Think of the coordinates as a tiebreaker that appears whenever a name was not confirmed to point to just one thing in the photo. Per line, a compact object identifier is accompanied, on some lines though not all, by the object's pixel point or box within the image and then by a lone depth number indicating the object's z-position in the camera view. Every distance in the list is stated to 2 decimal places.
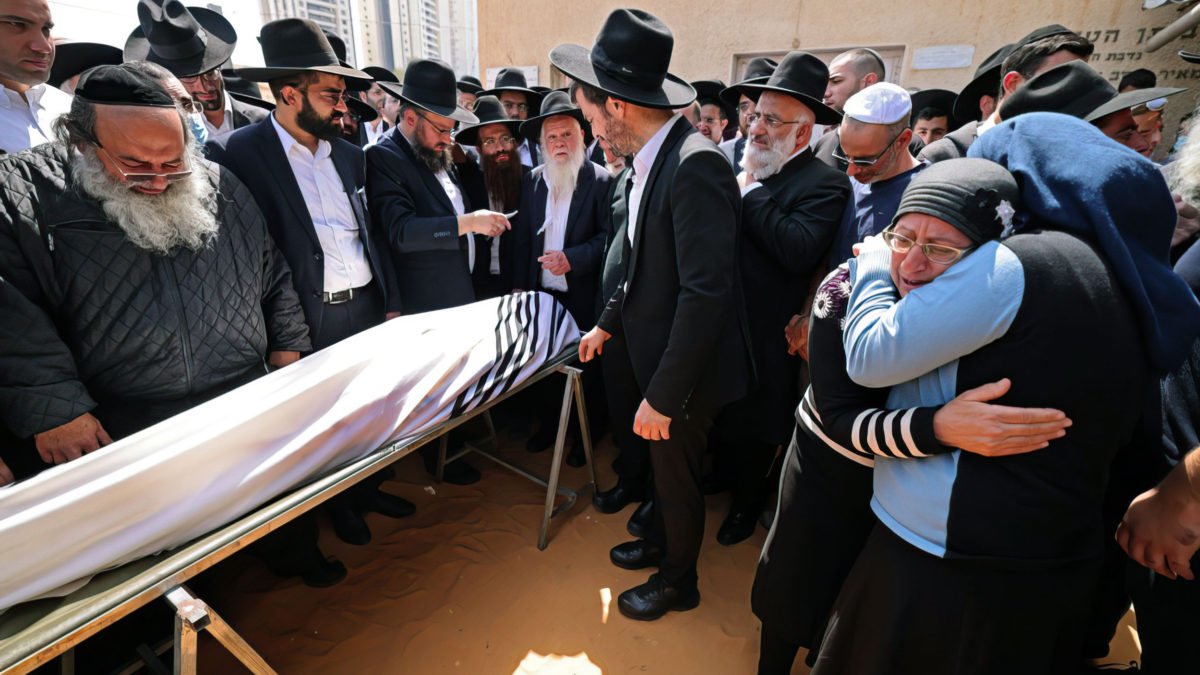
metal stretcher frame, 1.27
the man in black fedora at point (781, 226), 2.44
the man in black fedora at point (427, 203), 3.12
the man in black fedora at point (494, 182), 3.94
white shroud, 1.43
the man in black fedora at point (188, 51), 3.45
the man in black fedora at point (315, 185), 2.64
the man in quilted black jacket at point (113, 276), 1.76
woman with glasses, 1.18
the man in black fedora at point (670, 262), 1.93
